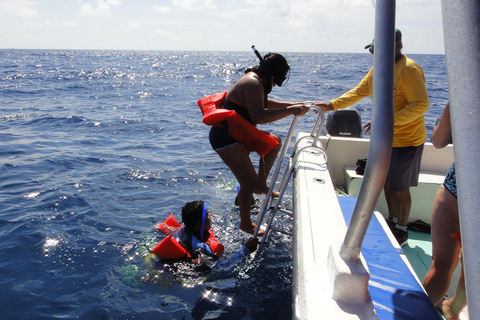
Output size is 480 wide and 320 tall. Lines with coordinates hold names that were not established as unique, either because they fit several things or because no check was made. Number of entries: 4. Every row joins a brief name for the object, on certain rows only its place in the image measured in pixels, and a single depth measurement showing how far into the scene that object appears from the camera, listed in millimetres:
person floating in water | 3512
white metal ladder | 3047
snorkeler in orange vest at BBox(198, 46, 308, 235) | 3248
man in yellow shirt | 3266
